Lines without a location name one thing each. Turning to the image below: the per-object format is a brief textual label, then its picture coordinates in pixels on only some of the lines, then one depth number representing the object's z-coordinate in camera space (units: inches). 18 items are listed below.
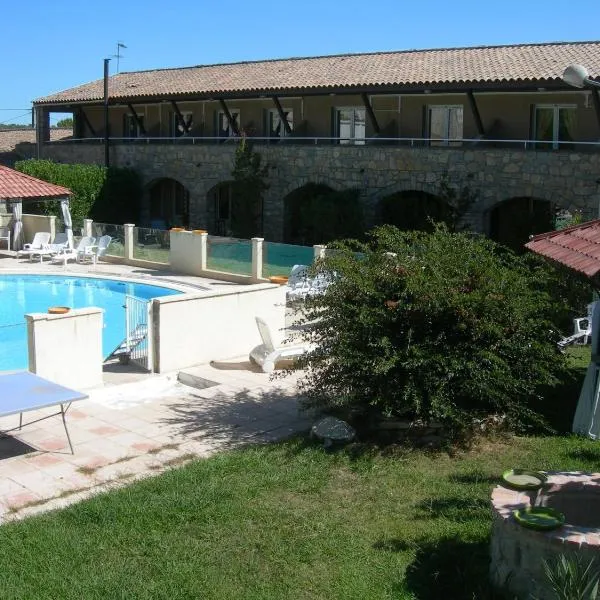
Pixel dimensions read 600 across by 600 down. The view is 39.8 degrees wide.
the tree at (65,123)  2499.8
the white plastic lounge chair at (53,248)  968.9
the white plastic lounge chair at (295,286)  548.1
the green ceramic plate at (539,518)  187.9
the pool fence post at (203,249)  871.7
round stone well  185.2
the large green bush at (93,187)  1155.3
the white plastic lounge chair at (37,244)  983.3
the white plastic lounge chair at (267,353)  447.9
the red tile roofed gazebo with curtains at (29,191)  925.8
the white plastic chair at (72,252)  948.0
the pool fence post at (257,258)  802.4
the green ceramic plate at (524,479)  215.2
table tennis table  302.5
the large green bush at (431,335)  312.5
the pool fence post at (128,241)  950.8
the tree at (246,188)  1047.0
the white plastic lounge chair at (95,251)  962.7
